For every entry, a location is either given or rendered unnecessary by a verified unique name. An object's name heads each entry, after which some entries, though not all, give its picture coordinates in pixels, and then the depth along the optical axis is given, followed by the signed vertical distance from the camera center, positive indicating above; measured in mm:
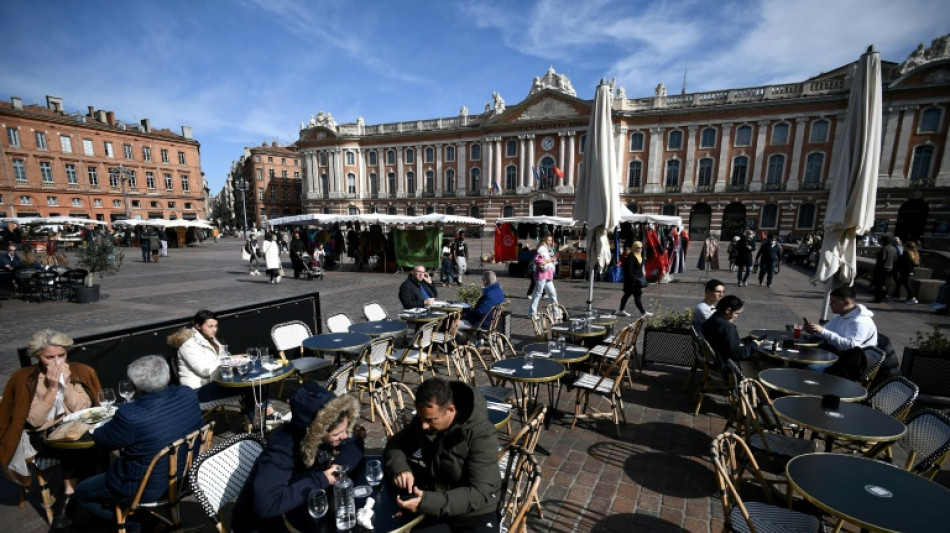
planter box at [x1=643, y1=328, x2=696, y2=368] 5336 -1771
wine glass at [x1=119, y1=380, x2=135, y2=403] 3316 -1501
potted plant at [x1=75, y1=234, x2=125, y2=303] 9816 -1346
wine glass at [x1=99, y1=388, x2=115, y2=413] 3225 -1520
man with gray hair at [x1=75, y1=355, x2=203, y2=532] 2416 -1375
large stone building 27906 +5411
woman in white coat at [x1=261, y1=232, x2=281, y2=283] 12727 -1476
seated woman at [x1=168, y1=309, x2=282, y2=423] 3830 -1430
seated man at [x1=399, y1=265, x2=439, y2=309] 6606 -1303
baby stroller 14169 -2005
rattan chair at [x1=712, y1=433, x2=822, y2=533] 2104 -1709
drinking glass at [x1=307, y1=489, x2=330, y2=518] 1886 -1375
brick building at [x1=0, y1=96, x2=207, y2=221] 36219 +4268
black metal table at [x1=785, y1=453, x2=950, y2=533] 1915 -1424
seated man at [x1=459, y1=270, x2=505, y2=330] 6121 -1305
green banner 15531 -1336
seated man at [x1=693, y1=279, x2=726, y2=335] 4832 -1071
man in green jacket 2041 -1360
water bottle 1892 -1396
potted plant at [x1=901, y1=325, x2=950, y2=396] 4406 -1619
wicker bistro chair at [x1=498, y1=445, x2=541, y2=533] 2119 -1515
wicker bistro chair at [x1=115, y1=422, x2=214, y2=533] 2369 -1660
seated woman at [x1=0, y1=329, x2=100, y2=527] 2945 -1522
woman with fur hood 1996 -1341
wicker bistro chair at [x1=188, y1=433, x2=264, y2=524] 2204 -1496
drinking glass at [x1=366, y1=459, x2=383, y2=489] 2172 -1416
